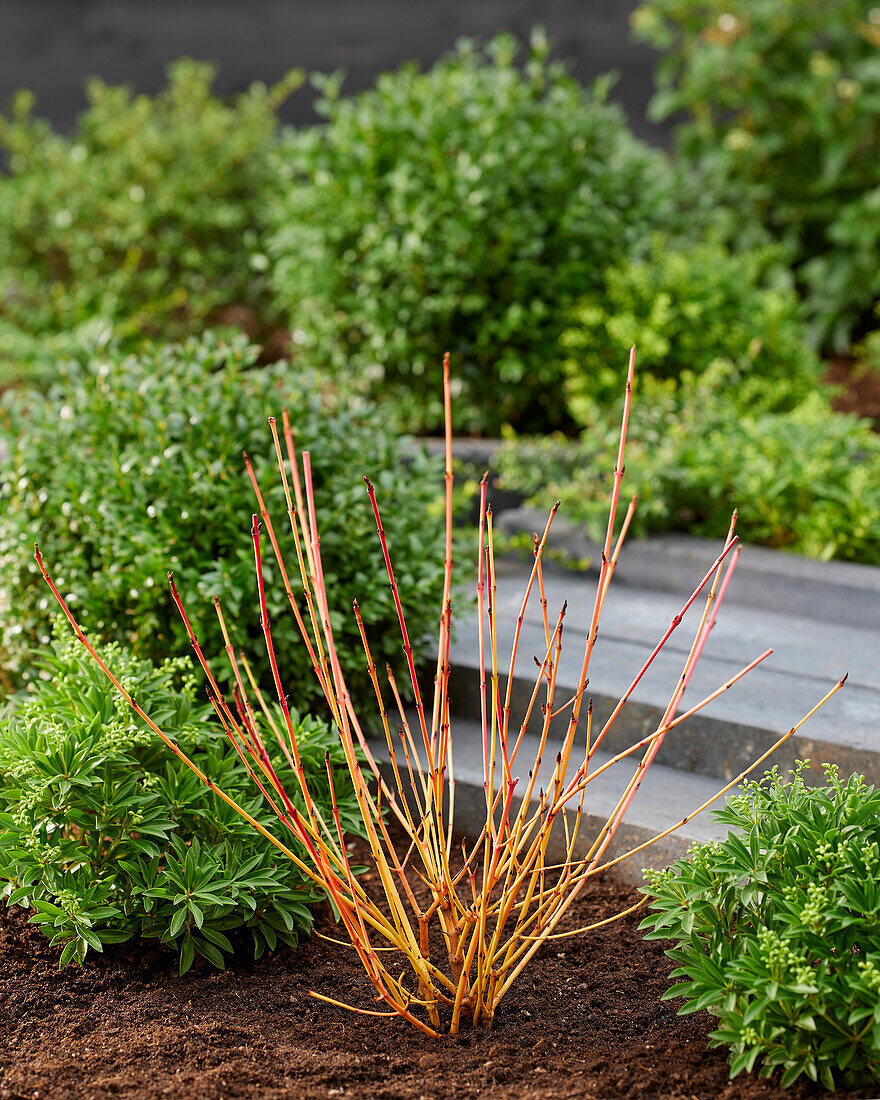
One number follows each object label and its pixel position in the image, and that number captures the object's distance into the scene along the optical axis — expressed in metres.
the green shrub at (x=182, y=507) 2.97
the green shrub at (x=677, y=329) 4.87
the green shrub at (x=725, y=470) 3.75
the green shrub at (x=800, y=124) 6.18
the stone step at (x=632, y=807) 2.56
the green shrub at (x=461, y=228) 4.87
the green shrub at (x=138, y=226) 6.48
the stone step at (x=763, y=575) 3.59
